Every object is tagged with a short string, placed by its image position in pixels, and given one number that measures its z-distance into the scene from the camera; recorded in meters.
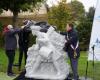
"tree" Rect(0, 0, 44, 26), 12.48
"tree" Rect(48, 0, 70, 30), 11.29
